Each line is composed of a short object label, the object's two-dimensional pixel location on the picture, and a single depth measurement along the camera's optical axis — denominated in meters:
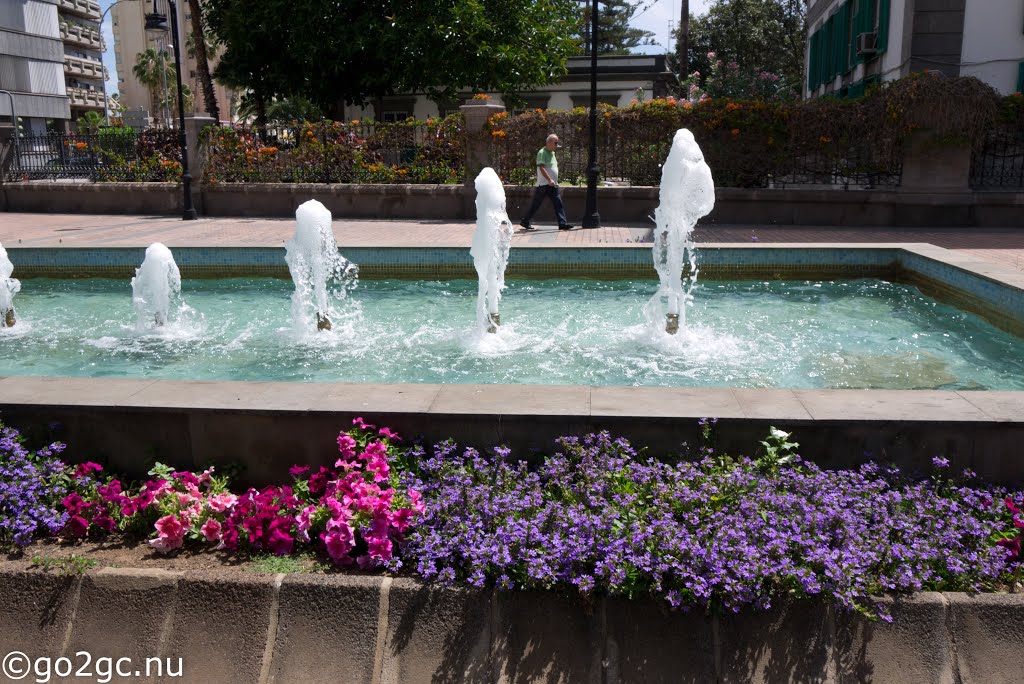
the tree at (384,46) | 23.53
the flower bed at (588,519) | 3.28
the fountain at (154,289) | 8.78
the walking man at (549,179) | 15.34
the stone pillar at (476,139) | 18.27
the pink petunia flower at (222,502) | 3.84
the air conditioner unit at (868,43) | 19.94
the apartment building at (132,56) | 85.12
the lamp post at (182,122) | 17.64
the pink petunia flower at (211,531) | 3.73
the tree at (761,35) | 36.72
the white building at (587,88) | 34.47
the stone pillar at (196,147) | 19.50
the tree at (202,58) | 27.73
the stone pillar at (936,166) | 15.73
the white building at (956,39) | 17.14
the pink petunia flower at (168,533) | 3.68
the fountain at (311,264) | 8.57
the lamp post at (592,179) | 15.62
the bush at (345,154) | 18.80
